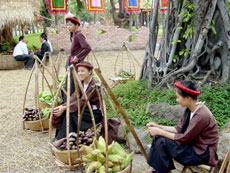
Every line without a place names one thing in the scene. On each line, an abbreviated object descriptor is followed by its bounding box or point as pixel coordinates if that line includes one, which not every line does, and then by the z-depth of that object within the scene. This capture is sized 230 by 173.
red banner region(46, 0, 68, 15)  12.70
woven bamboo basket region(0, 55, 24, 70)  9.15
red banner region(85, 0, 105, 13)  13.68
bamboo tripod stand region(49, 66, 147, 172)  2.49
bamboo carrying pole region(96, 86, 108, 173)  2.37
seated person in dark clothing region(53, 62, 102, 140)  3.17
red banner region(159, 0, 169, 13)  13.71
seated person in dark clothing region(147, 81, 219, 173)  2.29
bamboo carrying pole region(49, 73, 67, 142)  3.06
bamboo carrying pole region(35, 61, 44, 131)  3.88
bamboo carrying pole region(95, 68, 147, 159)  2.27
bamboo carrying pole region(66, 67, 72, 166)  2.79
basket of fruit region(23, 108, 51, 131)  3.98
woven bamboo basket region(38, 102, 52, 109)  4.60
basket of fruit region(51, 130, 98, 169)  2.87
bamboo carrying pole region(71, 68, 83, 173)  2.69
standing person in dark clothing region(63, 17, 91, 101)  4.27
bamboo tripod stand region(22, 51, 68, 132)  3.91
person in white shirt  9.02
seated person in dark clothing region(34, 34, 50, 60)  8.95
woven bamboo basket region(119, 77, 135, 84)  6.29
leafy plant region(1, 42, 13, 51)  9.93
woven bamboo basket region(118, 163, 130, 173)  2.50
